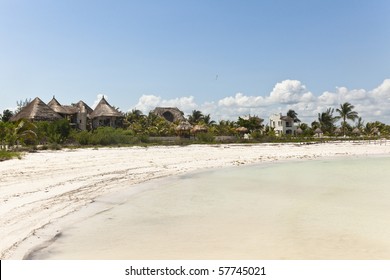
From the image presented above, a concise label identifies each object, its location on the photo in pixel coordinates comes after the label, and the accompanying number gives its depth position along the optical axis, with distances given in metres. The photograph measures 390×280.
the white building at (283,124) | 71.31
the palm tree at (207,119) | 65.44
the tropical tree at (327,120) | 74.50
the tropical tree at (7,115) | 45.34
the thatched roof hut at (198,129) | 45.19
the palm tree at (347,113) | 72.38
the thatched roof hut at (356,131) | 72.76
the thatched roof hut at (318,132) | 69.48
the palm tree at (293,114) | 79.69
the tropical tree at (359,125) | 80.75
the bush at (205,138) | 41.36
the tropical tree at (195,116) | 66.69
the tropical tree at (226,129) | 51.53
